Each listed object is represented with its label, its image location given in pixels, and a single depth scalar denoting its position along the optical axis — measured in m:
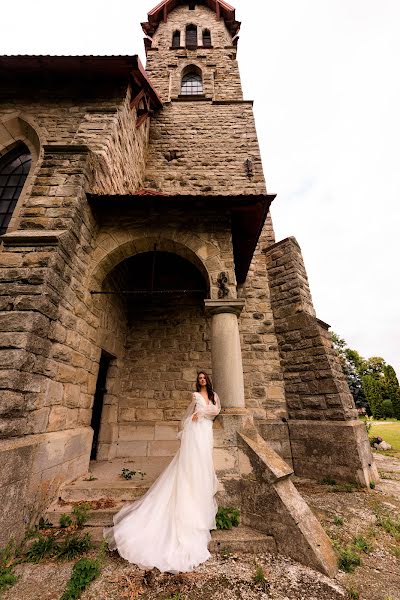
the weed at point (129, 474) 3.92
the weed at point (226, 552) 2.61
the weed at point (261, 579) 2.23
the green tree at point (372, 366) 32.19
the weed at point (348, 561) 2.50
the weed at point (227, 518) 2.93
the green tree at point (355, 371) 32.47
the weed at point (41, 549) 2.51
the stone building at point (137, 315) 3.04
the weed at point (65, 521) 2.90
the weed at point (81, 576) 2.08
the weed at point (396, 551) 2.79
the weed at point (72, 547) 2.54
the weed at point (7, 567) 2.19
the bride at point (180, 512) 2.47
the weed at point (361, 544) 2.84
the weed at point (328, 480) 4.84
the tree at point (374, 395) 26.66
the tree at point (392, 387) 25.94
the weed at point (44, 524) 2.89
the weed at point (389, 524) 3.22
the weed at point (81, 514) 2.92
